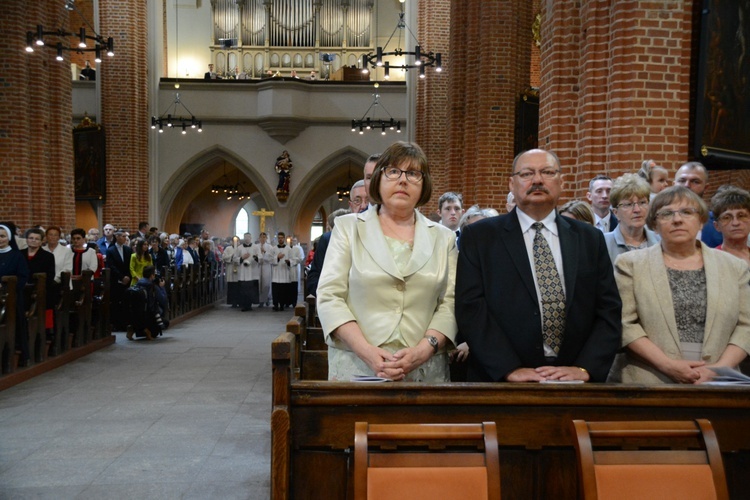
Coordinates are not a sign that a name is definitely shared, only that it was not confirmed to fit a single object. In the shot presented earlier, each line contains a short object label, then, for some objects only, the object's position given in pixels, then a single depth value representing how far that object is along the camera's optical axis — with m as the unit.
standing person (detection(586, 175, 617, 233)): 4.73
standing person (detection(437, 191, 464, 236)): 5.66
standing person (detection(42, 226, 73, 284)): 9.51
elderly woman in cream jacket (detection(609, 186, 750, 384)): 3.00
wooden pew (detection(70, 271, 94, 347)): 9.29
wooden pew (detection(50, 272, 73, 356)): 8.62
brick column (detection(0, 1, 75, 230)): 12.07
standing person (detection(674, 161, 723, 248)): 4.77
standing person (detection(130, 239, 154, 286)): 11.57
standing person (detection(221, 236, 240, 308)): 16.83
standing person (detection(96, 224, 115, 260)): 12.76
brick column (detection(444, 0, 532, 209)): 11.50
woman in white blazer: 2.95
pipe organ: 28.70
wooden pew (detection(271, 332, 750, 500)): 2.44
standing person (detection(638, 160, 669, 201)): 4.81
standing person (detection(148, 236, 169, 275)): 13.54
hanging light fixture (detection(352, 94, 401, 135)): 22.06
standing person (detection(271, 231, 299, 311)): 16.28
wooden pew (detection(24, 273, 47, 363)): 7.76
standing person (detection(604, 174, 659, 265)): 3.81
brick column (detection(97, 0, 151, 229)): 20.50
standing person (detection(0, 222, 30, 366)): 7.37
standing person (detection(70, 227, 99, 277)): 10.67
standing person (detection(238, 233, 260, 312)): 16.48
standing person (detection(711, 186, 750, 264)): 3.83
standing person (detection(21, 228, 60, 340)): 8.28
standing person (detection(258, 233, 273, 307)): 16.89
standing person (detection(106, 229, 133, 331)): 11.39
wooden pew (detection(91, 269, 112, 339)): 10.12
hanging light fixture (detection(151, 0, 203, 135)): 21.76
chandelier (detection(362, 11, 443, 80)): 15.40
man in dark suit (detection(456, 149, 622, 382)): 2.85
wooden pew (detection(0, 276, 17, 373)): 7.04
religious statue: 23.14
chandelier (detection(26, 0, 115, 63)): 12.14
